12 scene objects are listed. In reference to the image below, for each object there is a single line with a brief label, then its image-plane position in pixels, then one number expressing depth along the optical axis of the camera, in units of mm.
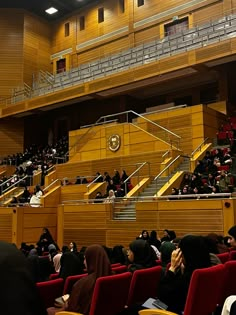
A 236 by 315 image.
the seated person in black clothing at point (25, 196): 14133
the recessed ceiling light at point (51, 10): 22225
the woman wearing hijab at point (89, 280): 3115
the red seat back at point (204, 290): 2666
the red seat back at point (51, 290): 3518
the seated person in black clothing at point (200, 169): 11492
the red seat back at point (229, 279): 3324
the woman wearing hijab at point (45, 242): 9017
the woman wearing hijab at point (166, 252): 4449
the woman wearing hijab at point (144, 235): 8566
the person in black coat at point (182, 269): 2869
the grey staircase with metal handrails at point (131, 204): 10812
